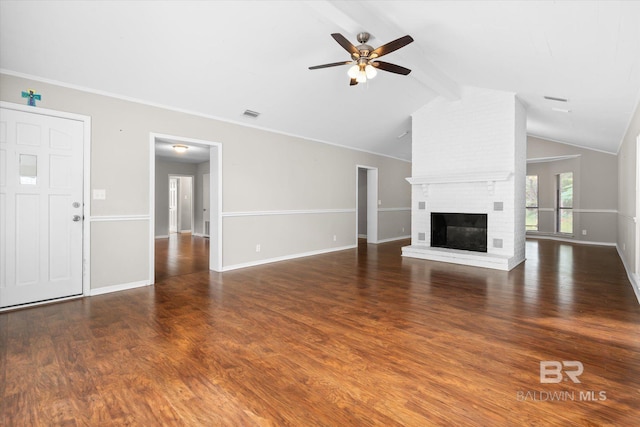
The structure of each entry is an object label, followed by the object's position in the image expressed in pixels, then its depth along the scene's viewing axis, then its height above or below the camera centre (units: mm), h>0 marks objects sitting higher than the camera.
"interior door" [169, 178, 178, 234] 12796 +204
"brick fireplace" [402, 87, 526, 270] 5742 +695
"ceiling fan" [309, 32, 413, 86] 3329 +1704
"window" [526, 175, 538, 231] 10219 +319
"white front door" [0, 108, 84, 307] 3461 +57
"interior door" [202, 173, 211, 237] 10516 +264
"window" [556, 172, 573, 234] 9305 +322
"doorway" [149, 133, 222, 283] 4570 +285
